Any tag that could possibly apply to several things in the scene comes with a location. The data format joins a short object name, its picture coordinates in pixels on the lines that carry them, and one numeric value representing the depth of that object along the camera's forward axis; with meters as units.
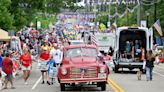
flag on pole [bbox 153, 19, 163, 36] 54.76
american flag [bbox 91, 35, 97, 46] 60.44
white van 37.88
